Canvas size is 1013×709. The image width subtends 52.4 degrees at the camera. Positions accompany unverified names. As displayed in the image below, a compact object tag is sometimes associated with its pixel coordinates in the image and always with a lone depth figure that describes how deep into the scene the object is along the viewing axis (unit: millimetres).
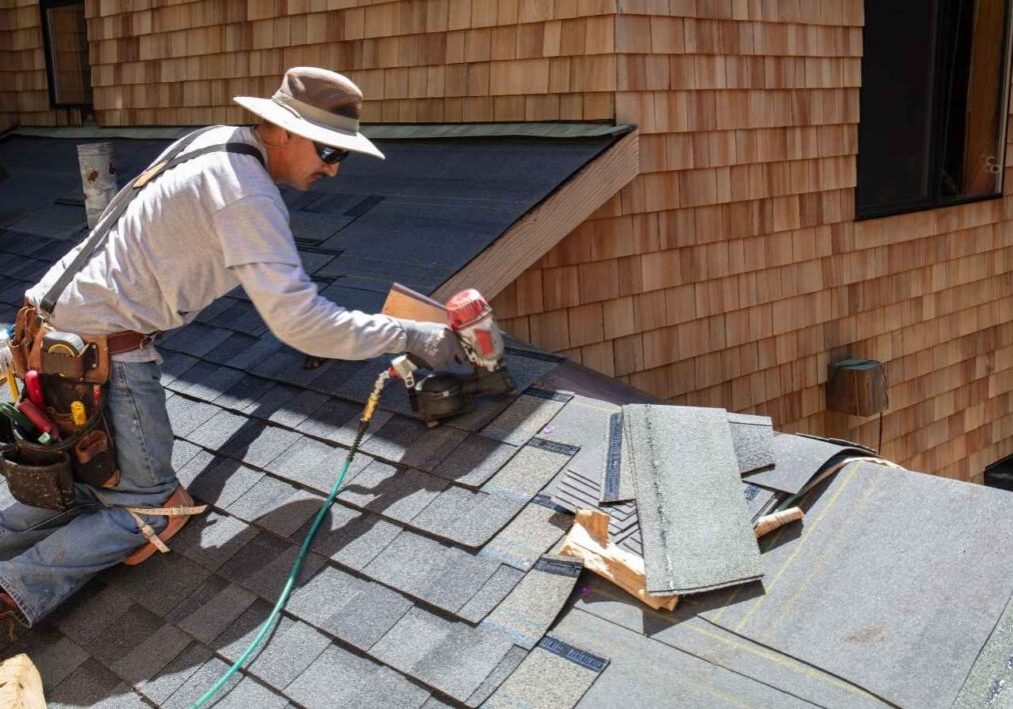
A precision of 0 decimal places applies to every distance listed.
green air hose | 2746
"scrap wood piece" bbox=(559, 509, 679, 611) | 2613
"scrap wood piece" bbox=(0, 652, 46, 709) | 2826
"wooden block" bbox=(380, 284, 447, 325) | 3623
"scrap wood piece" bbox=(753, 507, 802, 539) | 2766
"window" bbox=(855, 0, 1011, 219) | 6938
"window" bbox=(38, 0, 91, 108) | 9461
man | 3111
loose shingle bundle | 2617
